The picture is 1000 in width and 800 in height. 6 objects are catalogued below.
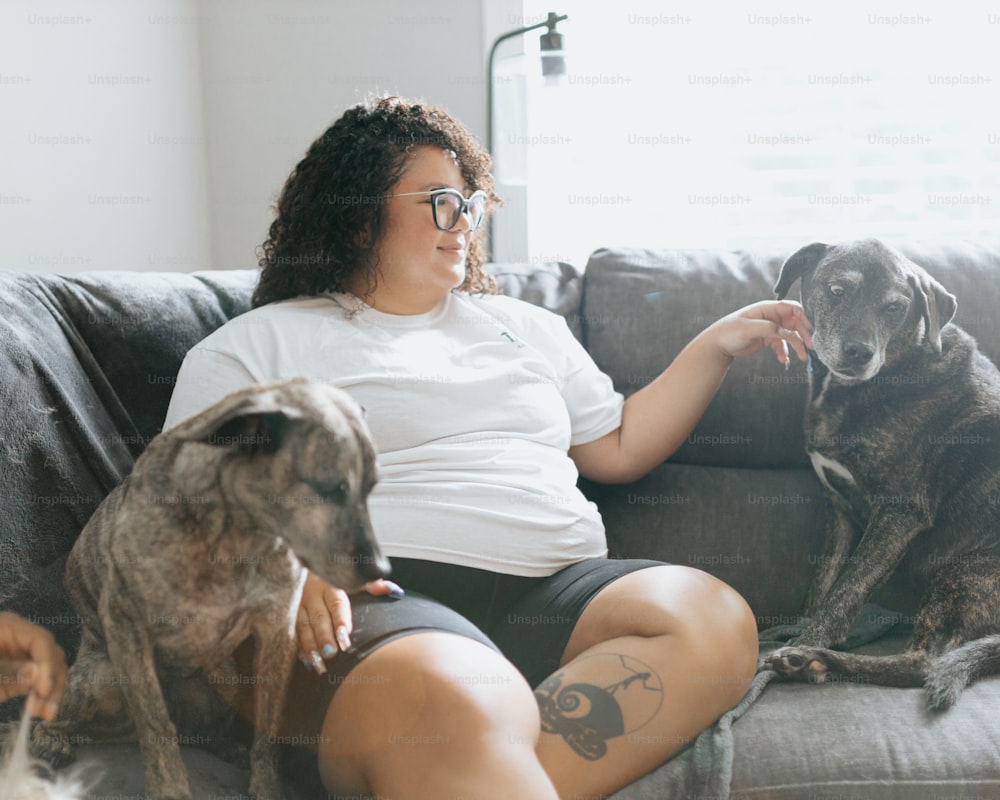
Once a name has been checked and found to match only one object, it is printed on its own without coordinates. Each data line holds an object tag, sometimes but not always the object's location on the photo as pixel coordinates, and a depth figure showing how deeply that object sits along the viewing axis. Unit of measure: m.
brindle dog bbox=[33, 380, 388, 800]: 0.90
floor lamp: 2.38
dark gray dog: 1.57
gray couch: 1.25
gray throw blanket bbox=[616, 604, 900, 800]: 1.23
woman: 1.09
